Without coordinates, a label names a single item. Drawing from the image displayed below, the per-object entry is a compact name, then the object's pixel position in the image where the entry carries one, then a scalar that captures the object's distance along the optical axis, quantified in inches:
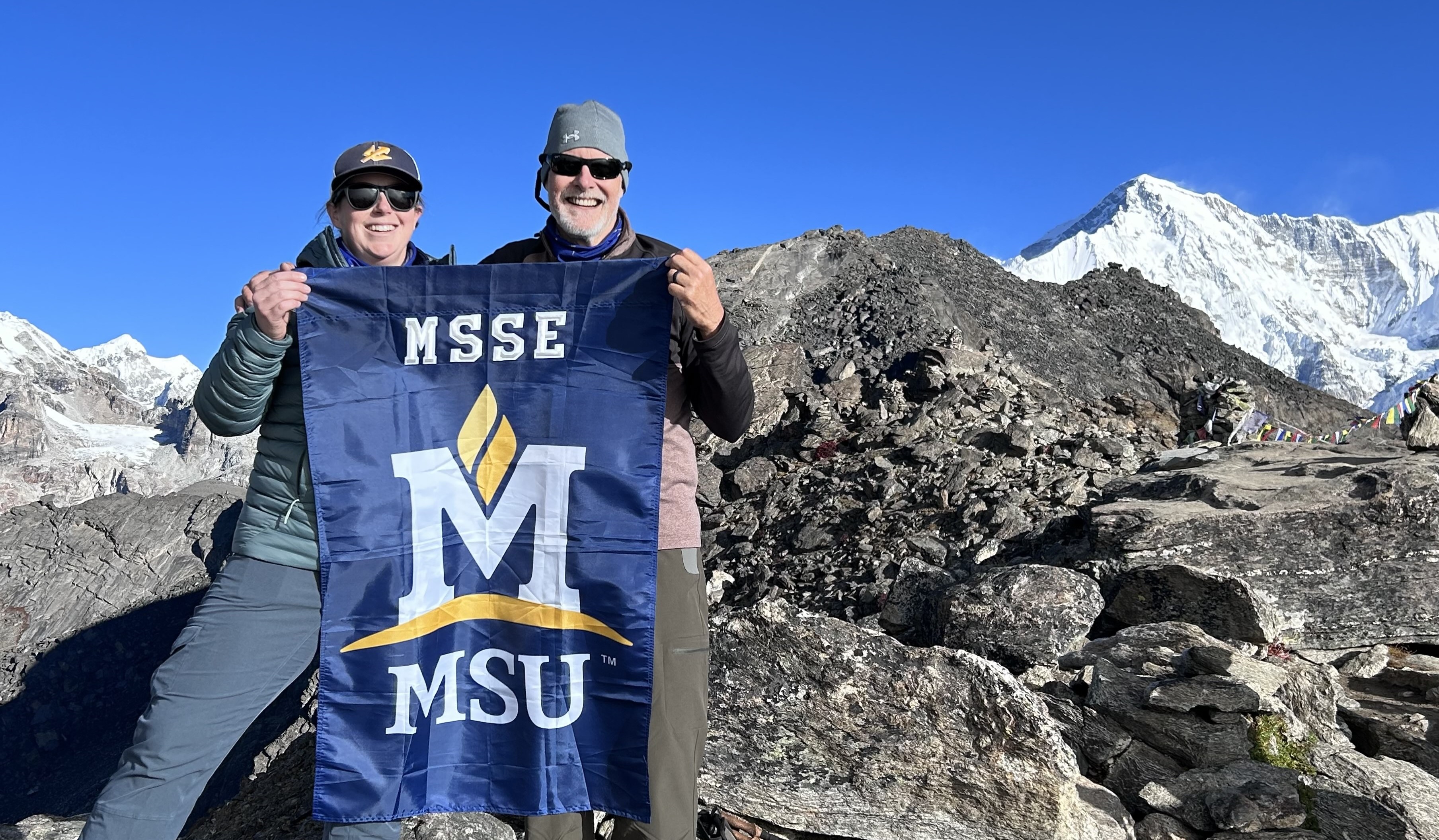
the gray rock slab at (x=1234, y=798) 139.4
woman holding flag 88.0
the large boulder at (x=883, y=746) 140.2
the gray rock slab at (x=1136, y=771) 156.9
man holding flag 94.5
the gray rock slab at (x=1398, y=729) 170.9
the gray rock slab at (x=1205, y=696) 160.7
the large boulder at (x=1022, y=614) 204.8
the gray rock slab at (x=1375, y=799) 138.6
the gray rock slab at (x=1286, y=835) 137.9
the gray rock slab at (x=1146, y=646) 184.1
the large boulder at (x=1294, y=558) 214.4
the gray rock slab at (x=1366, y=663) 207.3
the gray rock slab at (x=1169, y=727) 158.2
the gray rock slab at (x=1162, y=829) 143.3
